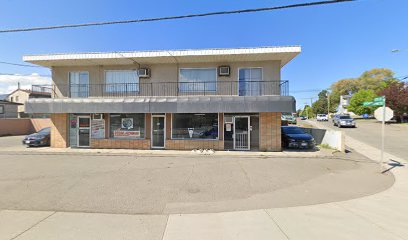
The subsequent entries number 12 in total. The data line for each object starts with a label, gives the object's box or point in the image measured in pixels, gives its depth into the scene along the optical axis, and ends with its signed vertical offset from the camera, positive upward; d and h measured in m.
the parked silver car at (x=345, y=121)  27.92 -0.01
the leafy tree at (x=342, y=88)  74.62 +12.57
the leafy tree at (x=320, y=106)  82.91 +6.53
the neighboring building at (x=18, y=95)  44.75 +5.89
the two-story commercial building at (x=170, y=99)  12.16 +1.36
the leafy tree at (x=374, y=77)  64.44 +14.60
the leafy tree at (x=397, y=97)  31.40 +3.83
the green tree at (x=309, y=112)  87.26 +4.08
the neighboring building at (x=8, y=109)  32.03 +1.94
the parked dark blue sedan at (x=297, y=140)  13.58 -1.31
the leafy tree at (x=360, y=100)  45.97 +4.93
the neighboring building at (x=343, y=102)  69.03 +6.53
